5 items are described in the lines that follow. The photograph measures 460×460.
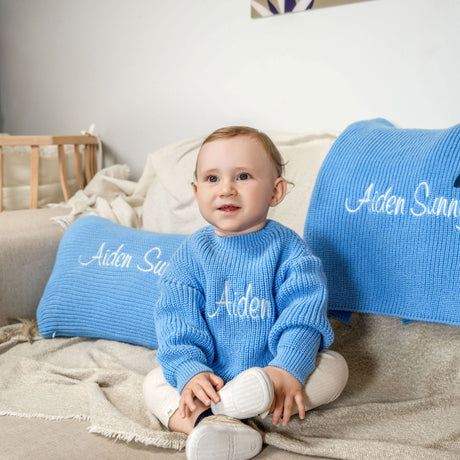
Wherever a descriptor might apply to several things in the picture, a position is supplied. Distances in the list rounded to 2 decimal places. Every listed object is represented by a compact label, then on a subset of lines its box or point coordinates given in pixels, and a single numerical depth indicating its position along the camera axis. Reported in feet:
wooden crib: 5.87
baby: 2.93
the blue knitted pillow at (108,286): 4.07
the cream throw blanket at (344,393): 2.82
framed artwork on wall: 4.71
